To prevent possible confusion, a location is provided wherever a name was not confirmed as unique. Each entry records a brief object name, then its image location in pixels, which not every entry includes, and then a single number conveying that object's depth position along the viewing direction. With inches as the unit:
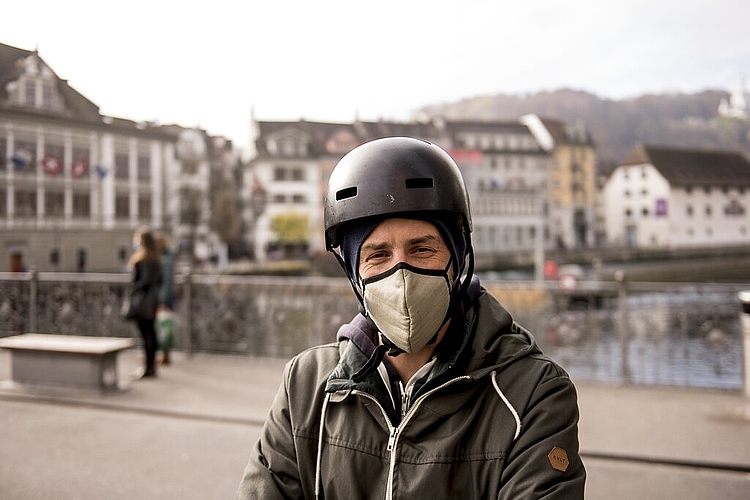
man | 48.3
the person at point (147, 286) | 254.2
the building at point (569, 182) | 1212.4
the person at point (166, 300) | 273.9
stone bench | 223.9
